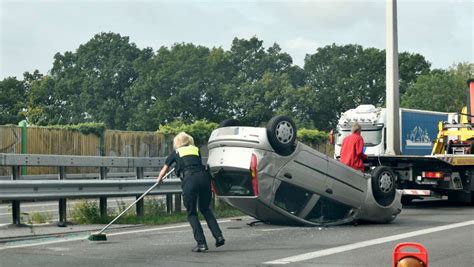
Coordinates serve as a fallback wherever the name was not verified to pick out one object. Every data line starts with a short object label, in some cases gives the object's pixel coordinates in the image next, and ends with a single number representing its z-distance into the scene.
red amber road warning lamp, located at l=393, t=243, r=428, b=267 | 4.59
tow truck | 19.45
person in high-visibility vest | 10.78
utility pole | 23.61
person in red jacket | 14.77
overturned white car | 12.90
